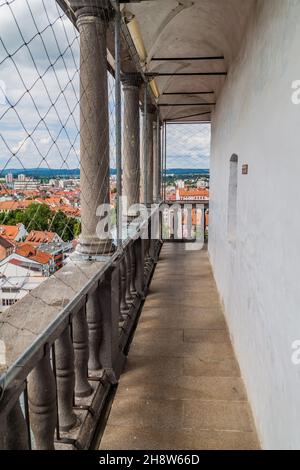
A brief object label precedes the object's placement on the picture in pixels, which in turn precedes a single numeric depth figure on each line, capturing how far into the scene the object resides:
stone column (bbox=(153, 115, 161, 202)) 8.45
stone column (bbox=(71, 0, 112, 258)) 2.52
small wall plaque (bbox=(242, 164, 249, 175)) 2.92
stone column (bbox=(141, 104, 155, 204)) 7.05
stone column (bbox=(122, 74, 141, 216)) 5.02
